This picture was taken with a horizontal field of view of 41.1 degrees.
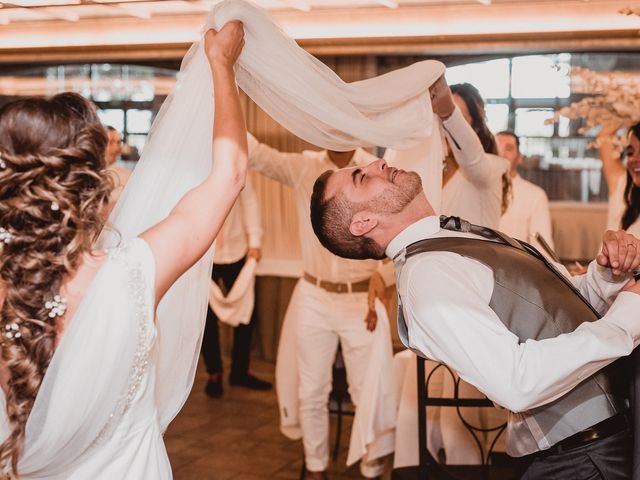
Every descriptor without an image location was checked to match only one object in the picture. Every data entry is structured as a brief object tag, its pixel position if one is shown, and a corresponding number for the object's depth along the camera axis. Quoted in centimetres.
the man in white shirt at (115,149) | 572
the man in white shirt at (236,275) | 589
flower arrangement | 381
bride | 161
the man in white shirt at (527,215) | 530
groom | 189
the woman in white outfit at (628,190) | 355
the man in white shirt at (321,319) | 424
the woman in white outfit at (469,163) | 314
